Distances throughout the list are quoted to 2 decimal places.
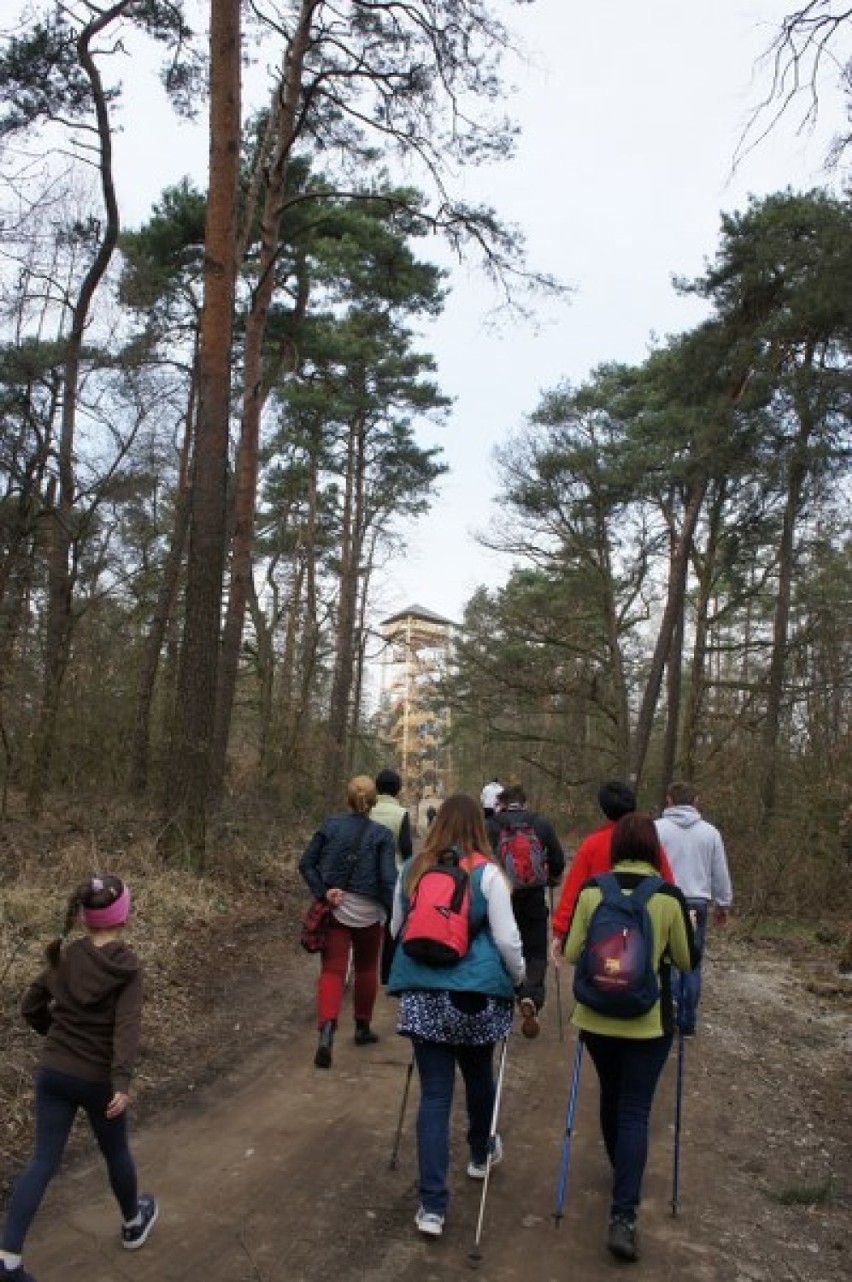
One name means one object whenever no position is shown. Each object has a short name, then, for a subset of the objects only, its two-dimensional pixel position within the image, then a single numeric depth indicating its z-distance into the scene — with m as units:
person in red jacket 4.60
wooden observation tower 27.62
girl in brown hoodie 3.39
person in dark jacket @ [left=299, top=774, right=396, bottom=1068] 6.19
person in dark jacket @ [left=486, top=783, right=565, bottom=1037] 6.88
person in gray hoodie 6.93
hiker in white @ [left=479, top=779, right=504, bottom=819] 12.77
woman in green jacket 3.91
